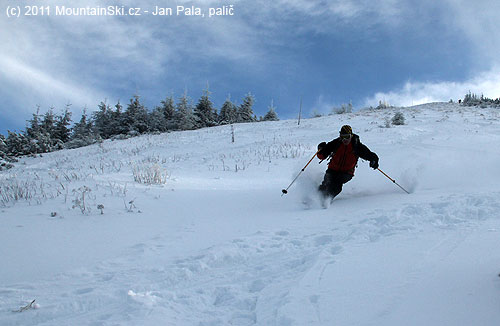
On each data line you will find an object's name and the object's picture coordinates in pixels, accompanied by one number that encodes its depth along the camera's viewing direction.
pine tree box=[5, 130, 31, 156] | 27.68
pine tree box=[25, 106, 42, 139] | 35.33
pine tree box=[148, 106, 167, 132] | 35.25
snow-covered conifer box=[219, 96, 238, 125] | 43.53
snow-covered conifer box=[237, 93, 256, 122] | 45.19
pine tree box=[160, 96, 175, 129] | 39.47
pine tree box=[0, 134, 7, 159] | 19.20
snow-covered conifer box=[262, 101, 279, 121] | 44.34
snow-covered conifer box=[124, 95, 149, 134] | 34.78
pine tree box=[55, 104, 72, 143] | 39.16
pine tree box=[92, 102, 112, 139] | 38.28
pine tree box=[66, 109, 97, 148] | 39.47
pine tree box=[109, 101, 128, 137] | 35.50
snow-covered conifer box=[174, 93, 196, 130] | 35.84
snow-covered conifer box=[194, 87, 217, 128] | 41.22
